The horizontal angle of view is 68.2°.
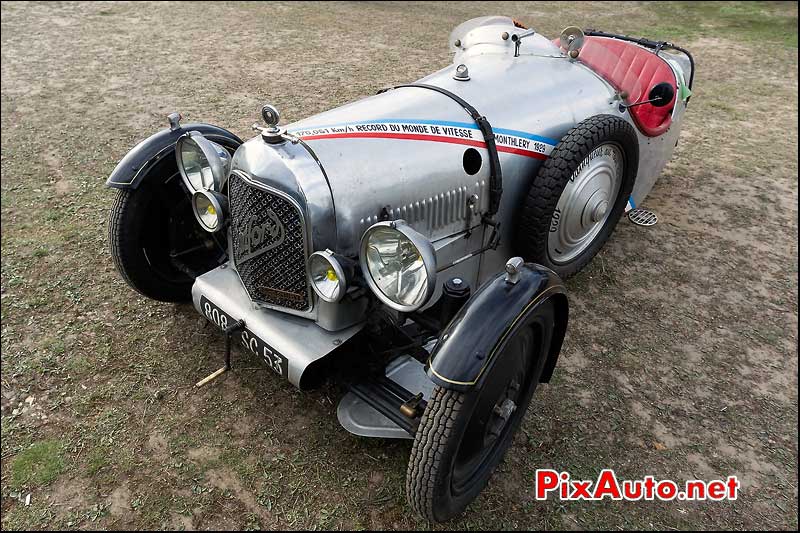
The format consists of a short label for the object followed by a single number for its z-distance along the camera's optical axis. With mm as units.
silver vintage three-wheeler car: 2412
